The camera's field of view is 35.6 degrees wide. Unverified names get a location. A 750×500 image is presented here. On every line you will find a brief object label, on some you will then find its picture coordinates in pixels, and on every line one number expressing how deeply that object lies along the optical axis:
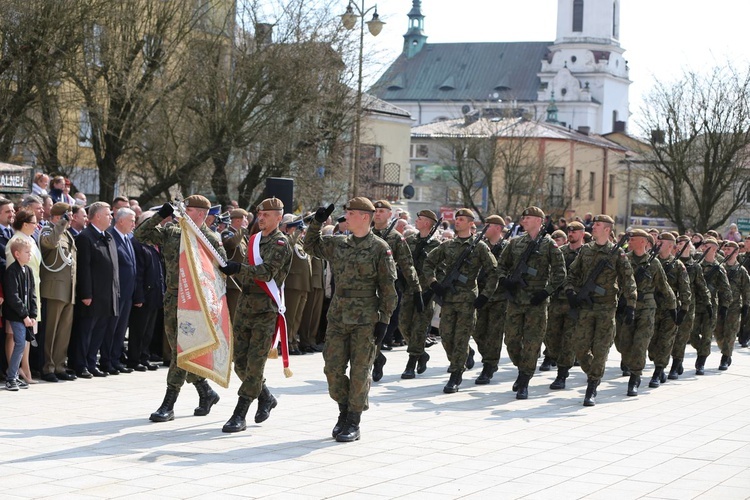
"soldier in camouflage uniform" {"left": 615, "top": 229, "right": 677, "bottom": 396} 14.37
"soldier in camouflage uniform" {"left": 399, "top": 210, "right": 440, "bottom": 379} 15.11
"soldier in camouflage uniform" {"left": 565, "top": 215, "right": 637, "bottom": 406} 13.39
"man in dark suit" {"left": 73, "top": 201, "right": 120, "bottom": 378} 13.74
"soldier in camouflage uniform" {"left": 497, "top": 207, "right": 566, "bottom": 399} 13.70
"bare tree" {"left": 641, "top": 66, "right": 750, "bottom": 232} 46.22
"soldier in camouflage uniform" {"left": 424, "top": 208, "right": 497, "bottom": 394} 13.92
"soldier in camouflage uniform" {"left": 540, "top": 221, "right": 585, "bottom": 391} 14.76
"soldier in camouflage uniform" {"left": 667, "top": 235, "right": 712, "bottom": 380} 16.38
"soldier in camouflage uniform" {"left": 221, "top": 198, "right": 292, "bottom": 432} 10.38
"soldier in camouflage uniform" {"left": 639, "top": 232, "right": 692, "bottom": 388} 15.34
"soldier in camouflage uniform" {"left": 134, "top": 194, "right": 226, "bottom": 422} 10.71
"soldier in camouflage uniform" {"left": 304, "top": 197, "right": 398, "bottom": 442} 10.26
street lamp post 26.81
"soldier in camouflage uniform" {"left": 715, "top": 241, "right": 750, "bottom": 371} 18.25
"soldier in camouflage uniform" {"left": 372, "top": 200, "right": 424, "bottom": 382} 12.76
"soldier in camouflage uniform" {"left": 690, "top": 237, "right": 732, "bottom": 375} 17.28
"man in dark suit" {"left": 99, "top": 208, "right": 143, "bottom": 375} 14.27
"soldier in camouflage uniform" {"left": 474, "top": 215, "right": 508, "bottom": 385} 14.59
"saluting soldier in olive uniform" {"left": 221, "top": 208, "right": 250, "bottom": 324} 14.26
